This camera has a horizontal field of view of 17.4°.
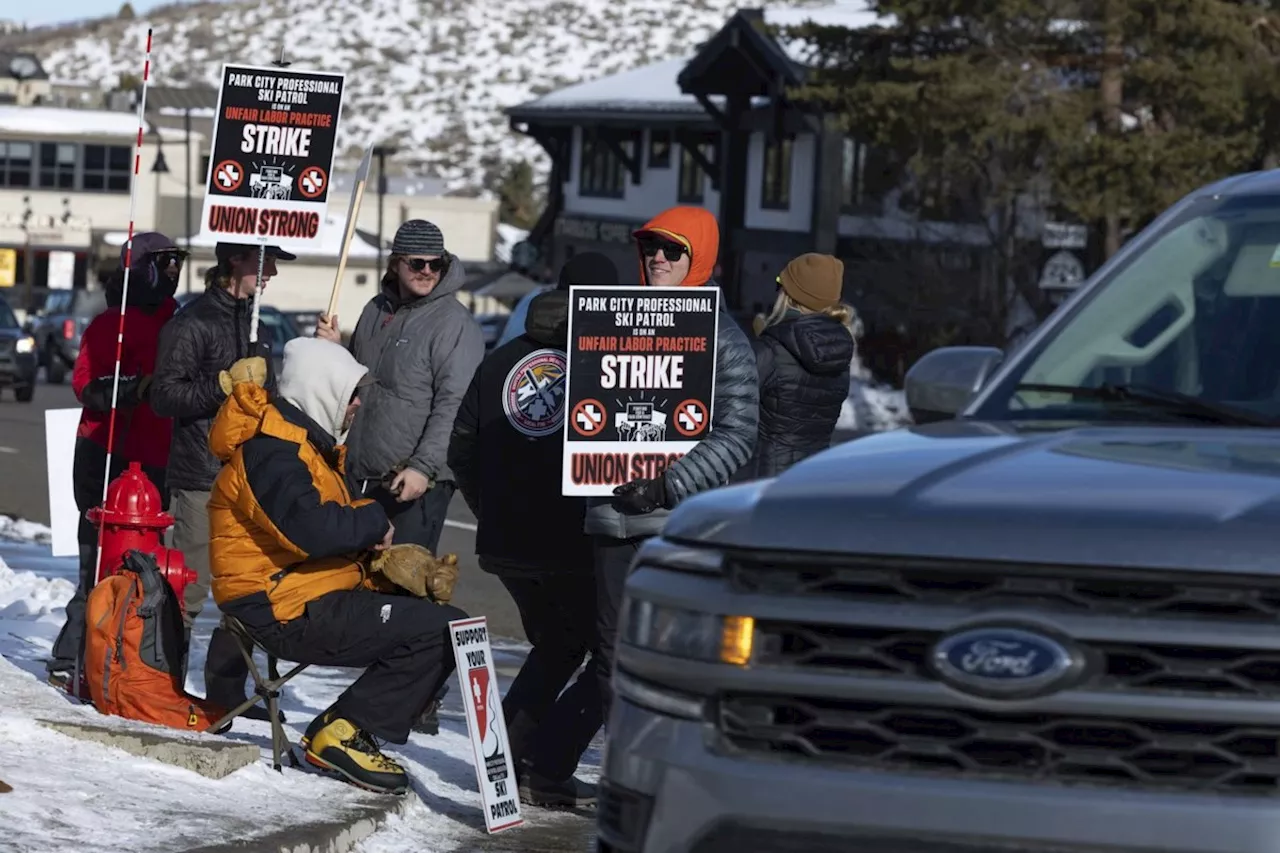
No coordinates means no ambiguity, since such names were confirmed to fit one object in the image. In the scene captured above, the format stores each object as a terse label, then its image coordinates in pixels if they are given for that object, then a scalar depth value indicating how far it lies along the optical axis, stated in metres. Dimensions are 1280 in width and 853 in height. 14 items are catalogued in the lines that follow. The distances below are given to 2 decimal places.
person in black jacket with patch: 13.93
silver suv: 6.51
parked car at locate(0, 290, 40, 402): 63.76
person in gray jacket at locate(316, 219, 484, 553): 15.82
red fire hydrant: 15.38
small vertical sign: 13.33
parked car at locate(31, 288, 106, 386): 80.29
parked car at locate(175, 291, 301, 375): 69.29
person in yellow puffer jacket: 13.02
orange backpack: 14.40
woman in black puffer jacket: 15.75
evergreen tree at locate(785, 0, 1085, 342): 64.07
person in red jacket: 17.02
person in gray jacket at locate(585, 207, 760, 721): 12.95
